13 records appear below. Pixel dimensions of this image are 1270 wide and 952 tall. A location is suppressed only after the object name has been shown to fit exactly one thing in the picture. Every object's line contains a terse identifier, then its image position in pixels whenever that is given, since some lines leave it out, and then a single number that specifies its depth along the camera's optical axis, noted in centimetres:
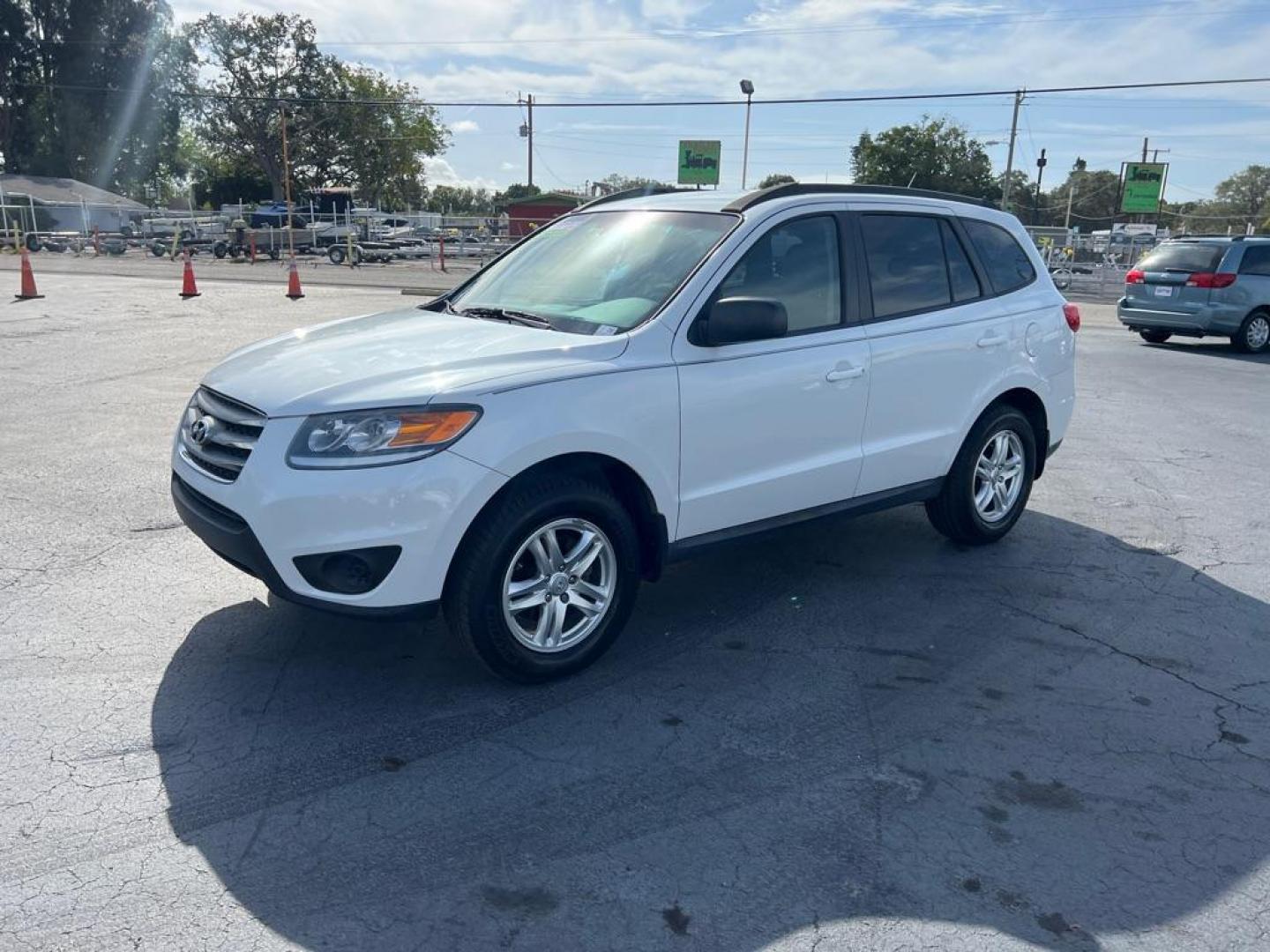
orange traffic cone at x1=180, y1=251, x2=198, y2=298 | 1978
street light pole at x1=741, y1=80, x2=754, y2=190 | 4147
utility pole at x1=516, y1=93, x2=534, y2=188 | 6510
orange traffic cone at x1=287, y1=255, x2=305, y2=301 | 2006
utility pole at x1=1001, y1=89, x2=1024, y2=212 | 4787
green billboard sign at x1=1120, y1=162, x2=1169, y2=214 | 5112
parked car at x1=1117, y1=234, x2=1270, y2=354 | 1545
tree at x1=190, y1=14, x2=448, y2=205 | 7412
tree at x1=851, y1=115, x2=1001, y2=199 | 7700
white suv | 356
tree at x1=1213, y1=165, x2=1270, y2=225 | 10325
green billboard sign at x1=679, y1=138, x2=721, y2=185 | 5512
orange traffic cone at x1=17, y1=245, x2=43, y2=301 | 1831
